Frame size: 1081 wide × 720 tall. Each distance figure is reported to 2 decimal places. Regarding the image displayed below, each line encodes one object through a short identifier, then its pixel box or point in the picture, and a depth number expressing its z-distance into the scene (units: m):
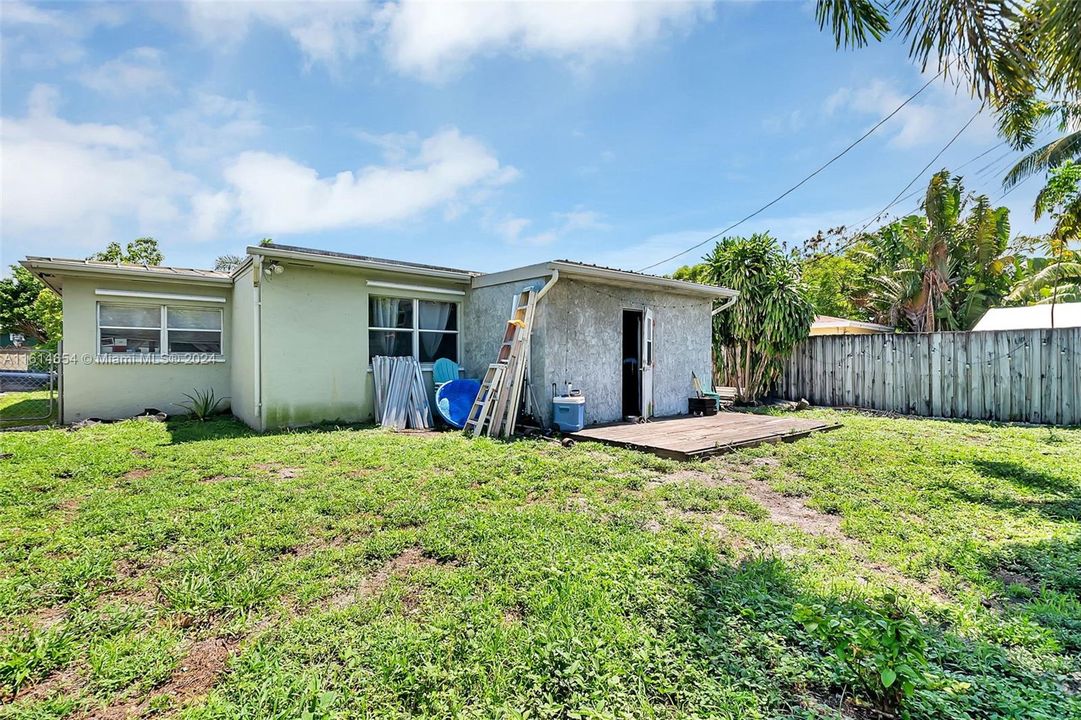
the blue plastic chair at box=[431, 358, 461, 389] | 8.96
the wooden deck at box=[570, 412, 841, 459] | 6.17
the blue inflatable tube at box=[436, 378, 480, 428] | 8.12
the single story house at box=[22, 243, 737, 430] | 7.65
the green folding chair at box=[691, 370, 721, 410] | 9.77
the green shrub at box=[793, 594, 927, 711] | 1.80
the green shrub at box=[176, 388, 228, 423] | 8.86
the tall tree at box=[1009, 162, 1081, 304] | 8.47
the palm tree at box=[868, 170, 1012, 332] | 15.40
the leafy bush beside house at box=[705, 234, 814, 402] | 11.11
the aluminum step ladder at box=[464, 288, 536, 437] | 7.25
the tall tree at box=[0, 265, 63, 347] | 19.62
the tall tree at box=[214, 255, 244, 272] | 22.30
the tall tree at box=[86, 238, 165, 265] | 24.28
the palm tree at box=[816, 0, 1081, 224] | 3.94
